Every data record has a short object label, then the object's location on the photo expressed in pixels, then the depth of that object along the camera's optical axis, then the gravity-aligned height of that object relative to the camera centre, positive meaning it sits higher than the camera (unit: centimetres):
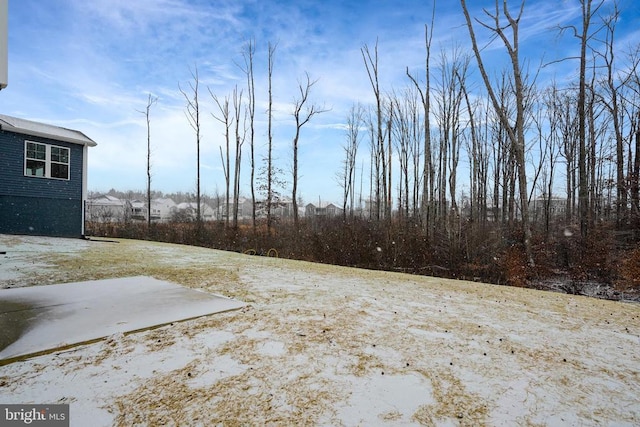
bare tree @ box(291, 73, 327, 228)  1553 +525
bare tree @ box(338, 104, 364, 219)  2142 +503
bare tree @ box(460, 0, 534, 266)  920 +399
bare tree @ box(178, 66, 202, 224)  1869 +664
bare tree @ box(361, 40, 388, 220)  1361 +634
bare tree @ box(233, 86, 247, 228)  1869 +438
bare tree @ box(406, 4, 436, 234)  1297 +503
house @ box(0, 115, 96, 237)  1114 +140
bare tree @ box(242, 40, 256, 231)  1789 +800
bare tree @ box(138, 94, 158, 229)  1927 +591
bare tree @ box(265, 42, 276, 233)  1645 +372
